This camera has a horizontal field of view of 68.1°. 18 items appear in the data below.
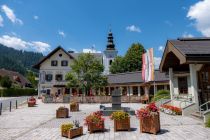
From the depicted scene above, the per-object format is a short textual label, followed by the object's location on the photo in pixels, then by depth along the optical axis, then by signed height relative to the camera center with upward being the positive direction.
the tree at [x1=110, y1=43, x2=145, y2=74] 38.00 +5.72
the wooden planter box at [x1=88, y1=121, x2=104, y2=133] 7.21 -2.02
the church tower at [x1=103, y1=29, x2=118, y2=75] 55.37 +11.09
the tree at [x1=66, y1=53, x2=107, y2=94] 24.52 +1.49
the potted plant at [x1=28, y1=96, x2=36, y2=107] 18.51 -2.26
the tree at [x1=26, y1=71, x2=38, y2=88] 61.83 +1.21
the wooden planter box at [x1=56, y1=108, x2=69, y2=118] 11.34 -2.13
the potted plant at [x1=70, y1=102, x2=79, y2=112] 14.33 -2.11
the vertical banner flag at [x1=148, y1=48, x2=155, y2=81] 16.26 +1.87
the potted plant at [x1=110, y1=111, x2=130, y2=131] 7.31 -1.82
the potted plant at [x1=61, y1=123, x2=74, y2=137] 6.78 -1.96
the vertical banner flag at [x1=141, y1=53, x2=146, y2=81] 18.45 +2.00
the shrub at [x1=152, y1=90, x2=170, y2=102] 16.68 -1.35
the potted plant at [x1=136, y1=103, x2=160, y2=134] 6.84 -1.62
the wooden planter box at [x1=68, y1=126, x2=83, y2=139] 6.63 -2.11
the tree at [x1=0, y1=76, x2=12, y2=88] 39.60 +0.56
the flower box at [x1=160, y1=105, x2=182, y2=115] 10.73 -1.94
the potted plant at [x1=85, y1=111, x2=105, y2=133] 7.22 -1.84
